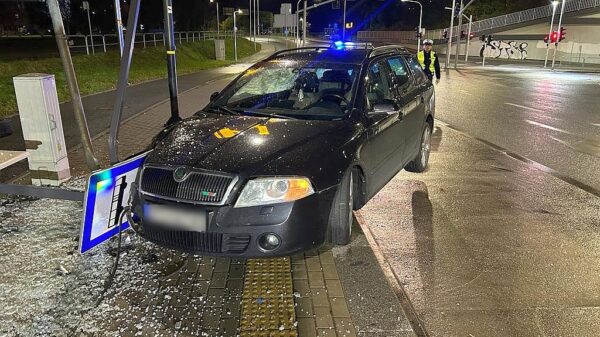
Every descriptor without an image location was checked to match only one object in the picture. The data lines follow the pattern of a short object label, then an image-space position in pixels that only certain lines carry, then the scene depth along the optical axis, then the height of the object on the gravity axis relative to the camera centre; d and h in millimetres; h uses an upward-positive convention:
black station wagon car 3506 -951
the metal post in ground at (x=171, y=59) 6293 -323
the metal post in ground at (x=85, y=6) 26669 +1505
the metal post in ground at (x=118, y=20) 5959 +166
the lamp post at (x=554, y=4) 42188 +2323
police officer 12790 -673
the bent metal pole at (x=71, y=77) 5082 -454
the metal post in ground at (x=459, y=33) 38488 -67
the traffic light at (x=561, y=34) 38031 -178
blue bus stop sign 3660 -1255
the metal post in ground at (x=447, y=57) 35844 -1796
